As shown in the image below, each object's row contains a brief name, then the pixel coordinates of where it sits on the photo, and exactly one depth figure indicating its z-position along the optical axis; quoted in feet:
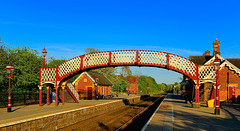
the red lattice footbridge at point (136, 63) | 75.82
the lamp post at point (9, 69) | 59.49
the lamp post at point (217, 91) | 61.41
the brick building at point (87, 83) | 148.97
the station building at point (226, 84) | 113.29
